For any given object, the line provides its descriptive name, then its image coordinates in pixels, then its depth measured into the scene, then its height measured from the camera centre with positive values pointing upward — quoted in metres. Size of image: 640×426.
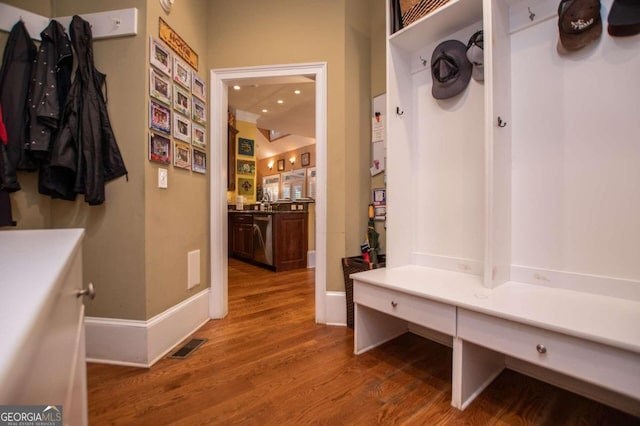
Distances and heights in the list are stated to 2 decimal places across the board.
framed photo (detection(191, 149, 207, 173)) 2.13 +0.42
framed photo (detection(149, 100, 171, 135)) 1.71 +0.63
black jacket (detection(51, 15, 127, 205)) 1.52 +0.45
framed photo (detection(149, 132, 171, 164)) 1.71 +0.42
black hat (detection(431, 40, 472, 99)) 1.67 +0.90
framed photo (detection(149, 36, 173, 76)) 1.69 +1.02
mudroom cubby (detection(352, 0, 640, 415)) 1.11 +0.01
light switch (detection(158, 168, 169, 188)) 1.78 +0.23
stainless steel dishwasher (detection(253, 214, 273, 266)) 4.18 -0.40
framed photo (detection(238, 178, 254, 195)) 5.99 +0.61
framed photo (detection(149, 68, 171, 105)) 1.70 +0.83
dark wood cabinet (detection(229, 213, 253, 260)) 4.71 -0.40
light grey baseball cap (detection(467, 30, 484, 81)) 1.54 +0.91
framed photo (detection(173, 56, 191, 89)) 1.91 +1.02
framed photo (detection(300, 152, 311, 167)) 7.92 +1.59
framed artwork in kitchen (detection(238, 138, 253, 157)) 5.84 +1.44
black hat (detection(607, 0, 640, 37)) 1.14 +0.82
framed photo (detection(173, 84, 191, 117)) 1.92 +0.82
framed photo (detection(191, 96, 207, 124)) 2.11 +0.81
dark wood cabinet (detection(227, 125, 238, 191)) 5.19 +1.08
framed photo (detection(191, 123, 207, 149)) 2.11 +0.62
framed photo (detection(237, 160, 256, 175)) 5.91 +1.02
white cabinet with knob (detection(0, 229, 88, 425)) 0.27 -0.14
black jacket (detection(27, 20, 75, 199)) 1.46 +0.64
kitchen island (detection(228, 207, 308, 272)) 4.14 -0.39
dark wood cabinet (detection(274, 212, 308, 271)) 4.13 -0.44
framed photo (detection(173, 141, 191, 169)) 1.92 +0.43
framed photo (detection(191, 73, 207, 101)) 2.12 +1.01
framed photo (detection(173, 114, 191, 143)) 1.92 +0.62
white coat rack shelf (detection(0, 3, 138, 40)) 1.60 +1.16
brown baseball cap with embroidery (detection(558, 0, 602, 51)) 1.23 +0.87
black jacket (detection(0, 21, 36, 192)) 1.43 +0.63
